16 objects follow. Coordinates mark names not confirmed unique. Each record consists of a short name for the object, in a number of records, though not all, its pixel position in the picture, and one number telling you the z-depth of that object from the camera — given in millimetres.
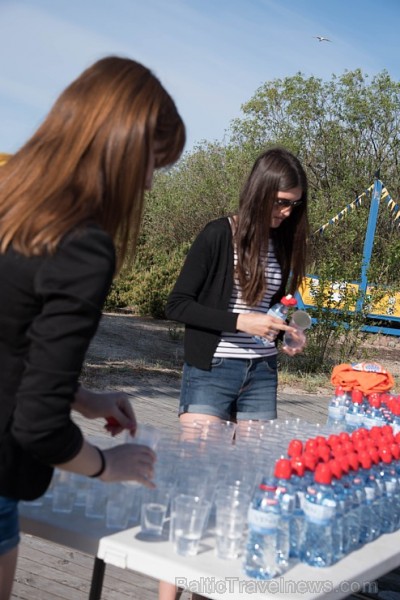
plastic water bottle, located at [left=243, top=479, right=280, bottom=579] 2096
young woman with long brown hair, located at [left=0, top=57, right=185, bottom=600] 1668
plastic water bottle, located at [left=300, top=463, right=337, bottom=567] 2242
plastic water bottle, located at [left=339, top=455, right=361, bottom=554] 2400
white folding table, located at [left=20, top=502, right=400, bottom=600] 2031
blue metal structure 16625
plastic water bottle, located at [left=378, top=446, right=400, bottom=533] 2693
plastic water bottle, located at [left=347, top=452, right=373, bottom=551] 2480
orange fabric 4027
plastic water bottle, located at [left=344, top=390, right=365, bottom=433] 3768
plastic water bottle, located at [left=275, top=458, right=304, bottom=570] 2227
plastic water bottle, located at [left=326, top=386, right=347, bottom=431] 3863
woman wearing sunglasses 3523
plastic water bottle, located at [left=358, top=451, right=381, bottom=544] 2553
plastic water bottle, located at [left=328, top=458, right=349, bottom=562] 2314
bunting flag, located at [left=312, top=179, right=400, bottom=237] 16877
